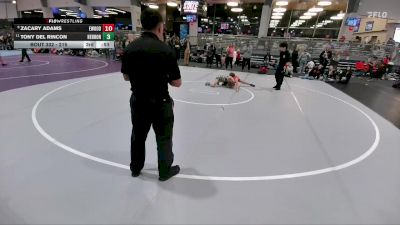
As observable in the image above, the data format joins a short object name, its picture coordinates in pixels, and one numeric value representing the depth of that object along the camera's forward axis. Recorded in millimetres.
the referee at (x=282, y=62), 9715
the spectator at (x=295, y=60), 14679
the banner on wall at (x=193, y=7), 20891
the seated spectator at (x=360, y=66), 16172
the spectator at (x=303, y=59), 16016
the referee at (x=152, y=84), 2805
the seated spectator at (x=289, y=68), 11744
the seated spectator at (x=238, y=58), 18047
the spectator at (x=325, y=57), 14039
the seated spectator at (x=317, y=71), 14250
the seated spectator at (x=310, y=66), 14698
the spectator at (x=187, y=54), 17172
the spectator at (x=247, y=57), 17019
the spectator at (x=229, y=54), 16812
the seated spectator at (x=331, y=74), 13955
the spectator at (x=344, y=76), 13047
